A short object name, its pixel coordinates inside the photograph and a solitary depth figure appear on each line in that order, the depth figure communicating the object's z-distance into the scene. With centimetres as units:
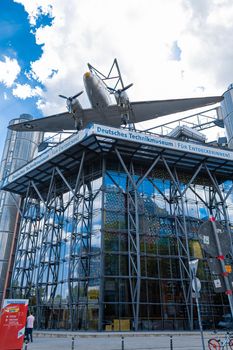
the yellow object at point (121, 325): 2314
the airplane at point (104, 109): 3097
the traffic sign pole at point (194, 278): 895
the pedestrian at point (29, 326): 1666
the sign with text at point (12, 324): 1093
